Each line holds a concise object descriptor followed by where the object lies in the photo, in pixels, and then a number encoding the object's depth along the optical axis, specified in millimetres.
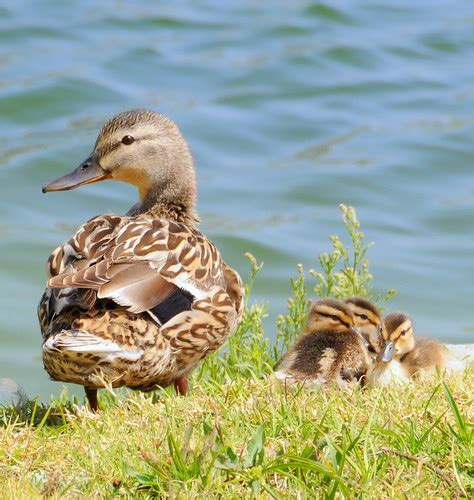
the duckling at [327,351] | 12180
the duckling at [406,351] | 13000
